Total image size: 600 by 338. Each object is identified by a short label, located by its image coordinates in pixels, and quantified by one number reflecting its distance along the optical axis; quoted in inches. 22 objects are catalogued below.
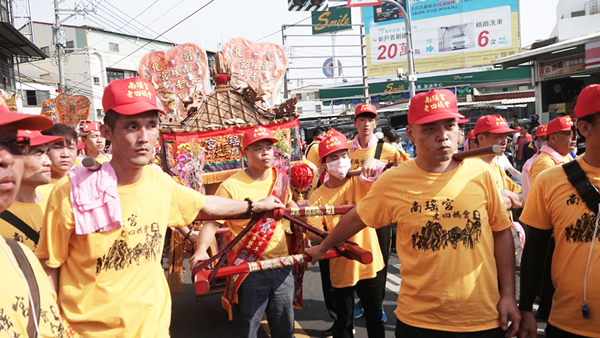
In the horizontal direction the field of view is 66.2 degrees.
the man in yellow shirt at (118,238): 83.2
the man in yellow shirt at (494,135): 183.9
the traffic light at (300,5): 807.1
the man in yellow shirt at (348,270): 149.6
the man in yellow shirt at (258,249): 133.4
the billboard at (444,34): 1480.1
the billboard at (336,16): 974.5
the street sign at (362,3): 486.0
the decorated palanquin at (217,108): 246.5
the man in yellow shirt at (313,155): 250.1
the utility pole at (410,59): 514.0
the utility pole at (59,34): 919.7
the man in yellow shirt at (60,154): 144.9
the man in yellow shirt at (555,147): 183.0
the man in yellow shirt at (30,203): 103.7
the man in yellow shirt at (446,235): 89.7
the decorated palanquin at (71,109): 361.4
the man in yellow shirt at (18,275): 50.6
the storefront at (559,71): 474.3
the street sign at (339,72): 1089.8
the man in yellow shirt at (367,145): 209.3
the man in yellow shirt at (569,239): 86.4
